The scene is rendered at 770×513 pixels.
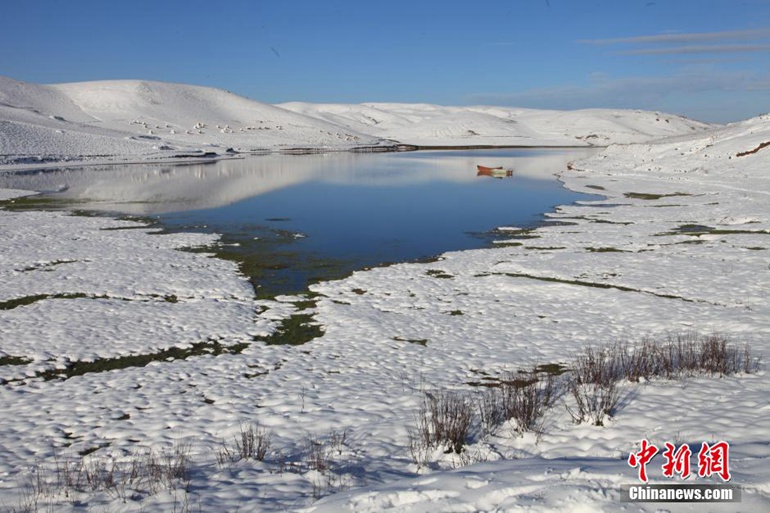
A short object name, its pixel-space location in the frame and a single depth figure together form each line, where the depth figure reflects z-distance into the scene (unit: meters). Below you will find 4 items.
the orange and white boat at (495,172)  64.19
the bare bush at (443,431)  8.66
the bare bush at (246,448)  8.64
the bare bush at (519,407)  9.34
